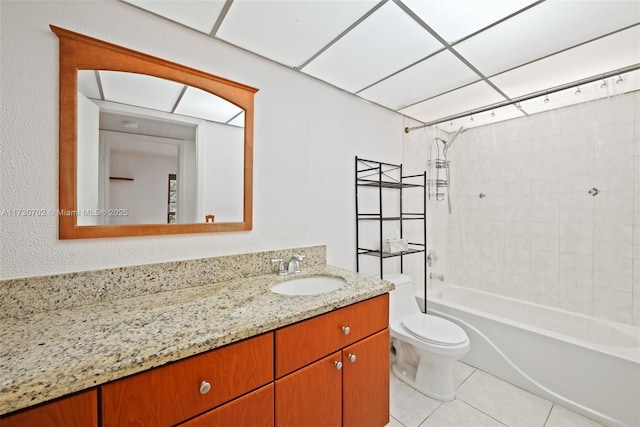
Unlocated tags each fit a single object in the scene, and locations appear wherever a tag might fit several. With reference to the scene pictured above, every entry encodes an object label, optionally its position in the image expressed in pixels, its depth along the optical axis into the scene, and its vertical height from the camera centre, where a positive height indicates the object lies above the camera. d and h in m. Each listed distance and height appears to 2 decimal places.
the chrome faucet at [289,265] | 1.55 -0.31
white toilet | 1.66 -0.85
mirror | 1.06 +0.33
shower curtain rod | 1.50 +0.85
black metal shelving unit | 2.05 +0.22
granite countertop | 0.60 -0.37
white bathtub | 1.47 -0.93
